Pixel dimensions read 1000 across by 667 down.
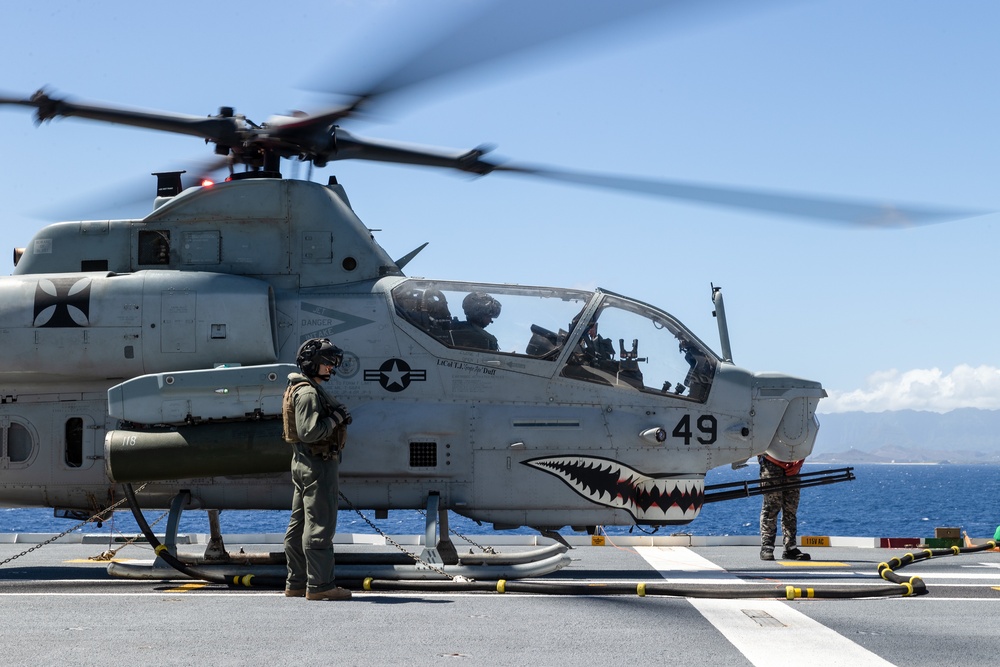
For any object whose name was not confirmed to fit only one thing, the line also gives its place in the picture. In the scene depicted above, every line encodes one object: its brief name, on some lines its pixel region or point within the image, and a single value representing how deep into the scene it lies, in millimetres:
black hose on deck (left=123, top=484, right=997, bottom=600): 16094
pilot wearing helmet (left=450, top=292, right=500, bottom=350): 20484
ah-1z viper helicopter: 19797
